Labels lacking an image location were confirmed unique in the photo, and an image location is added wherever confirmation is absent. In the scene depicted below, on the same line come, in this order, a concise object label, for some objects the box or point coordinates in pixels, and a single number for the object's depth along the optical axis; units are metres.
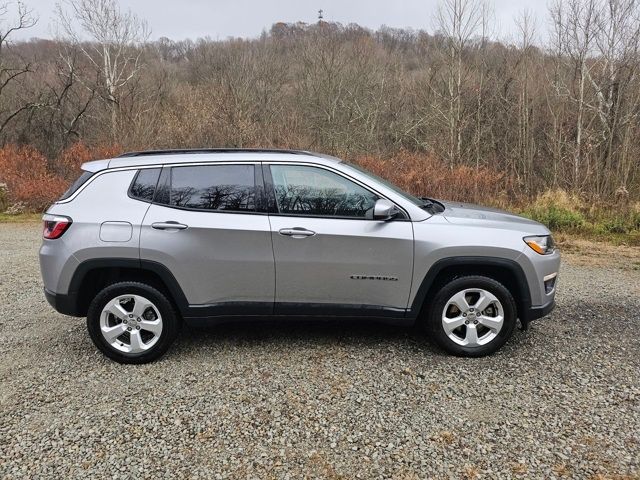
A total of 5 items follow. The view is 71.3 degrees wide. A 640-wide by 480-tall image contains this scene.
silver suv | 3.59
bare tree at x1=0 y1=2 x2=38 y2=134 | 20.48
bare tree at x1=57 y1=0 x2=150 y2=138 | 26.95
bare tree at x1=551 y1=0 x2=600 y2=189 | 14.24
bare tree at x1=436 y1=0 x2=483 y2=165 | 19.39
